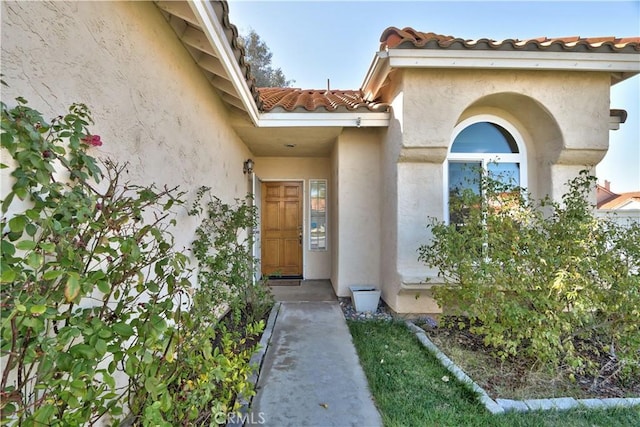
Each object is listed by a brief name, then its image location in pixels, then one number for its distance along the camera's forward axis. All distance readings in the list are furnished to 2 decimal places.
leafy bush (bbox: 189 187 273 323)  3.75
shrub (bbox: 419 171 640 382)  3.03
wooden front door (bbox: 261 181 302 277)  8.18
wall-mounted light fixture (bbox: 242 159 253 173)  6.55
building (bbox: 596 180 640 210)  16.26
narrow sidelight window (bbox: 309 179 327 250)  7.99
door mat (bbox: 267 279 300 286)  7.42
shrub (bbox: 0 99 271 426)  1.18
